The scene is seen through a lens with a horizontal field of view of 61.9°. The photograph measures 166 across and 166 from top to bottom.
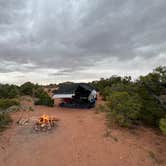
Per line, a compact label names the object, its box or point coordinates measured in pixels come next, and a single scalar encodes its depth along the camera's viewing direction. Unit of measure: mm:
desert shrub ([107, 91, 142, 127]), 6909
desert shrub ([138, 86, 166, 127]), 7311
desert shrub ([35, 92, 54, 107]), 10993
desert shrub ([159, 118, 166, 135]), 4983
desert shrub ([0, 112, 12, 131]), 6759
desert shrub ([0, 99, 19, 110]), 9184
